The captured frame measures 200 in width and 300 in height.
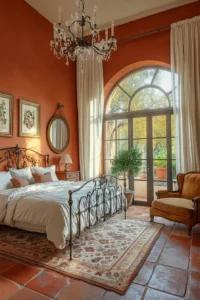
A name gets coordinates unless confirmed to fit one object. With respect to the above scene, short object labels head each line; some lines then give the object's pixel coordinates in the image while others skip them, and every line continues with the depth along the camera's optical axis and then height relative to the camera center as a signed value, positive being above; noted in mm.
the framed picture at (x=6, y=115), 3998 +880
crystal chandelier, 2982 +1768
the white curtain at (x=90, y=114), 5621 +1242
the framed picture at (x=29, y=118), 4406 +905
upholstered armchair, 3330 -784
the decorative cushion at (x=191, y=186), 3824 -545
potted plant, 4852 -111
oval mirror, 5184 +650
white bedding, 2439 -671
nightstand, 4949 -394
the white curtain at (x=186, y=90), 4309 +1468
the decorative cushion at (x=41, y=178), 4027 -373
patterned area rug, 2164 -1215
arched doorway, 5113 +878
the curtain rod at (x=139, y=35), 4799 +3028
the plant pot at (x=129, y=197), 4879 -917
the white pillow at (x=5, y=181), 3557 -387
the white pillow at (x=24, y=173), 3844 -276
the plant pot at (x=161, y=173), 5109 -373
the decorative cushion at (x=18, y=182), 3585 -402
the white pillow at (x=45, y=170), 4262 -242
